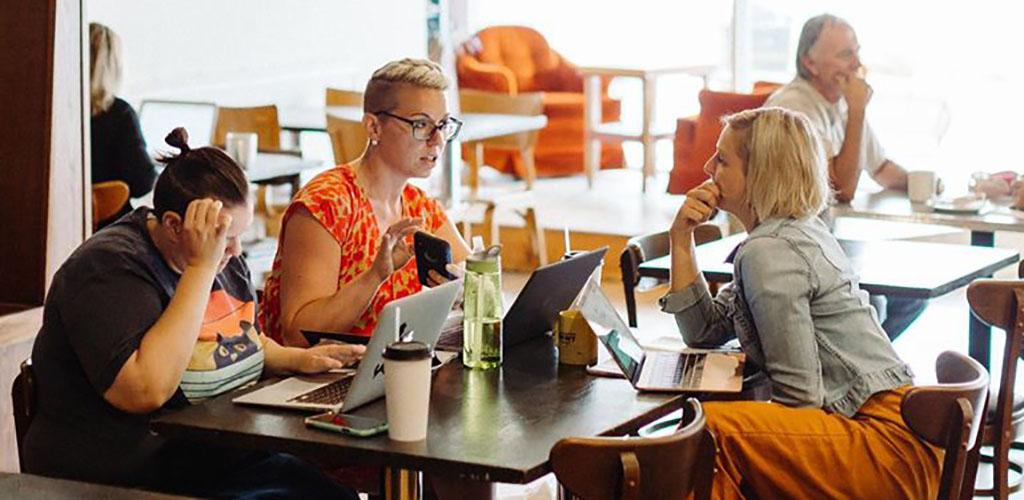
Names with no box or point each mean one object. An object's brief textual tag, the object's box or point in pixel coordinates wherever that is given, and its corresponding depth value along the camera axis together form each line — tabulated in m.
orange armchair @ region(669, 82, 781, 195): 7.39
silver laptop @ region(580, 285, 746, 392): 2.89
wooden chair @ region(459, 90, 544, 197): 8.65
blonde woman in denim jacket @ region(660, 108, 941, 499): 2.96
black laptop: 3.12
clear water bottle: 2.99
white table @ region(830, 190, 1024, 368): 4.87
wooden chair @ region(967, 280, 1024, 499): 3.60
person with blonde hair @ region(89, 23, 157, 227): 5.48
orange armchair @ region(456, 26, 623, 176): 9.45
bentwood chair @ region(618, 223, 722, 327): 4.29
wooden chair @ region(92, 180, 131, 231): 5.39
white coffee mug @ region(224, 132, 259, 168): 5.93
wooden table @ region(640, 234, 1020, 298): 4.04
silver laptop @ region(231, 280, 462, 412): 2.60
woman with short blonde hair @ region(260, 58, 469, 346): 3.26
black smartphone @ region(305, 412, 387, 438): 2.51
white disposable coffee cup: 2.45
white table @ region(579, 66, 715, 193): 8.77
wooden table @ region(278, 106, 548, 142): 6.54
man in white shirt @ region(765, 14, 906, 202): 5.30
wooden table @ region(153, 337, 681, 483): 2.41
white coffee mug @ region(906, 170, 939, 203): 5.16
